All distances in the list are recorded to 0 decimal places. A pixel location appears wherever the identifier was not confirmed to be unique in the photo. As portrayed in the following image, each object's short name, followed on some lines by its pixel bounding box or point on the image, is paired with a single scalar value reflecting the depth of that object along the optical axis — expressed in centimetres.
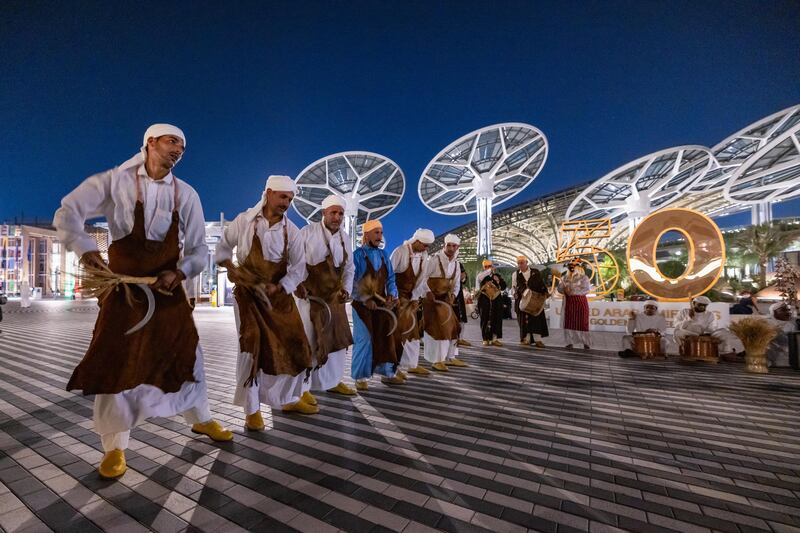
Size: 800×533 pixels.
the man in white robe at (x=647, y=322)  763
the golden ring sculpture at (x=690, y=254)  950
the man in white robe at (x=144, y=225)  227
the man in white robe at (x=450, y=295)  591
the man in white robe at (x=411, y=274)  543
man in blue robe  460
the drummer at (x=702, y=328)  673
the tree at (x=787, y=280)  805
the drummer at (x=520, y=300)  876
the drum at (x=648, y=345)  702
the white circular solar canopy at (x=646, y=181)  3778
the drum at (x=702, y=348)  655
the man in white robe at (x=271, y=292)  318
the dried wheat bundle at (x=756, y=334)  582
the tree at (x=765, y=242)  2784
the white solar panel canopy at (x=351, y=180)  3906
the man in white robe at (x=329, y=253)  389
